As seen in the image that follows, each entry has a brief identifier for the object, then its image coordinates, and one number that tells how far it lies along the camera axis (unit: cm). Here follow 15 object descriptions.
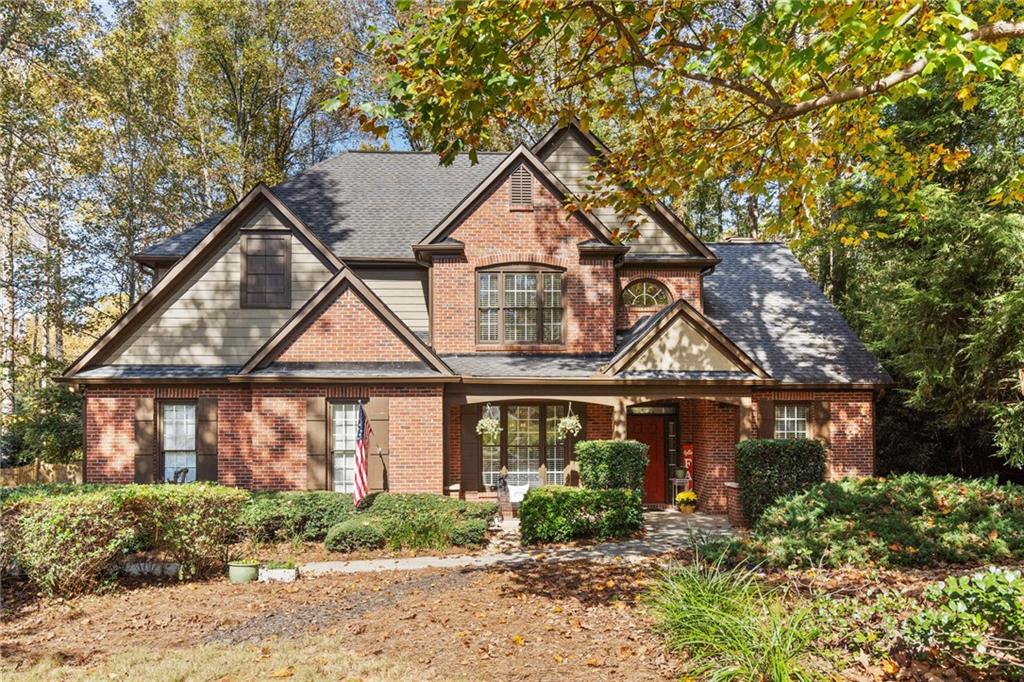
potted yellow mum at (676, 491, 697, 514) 1619
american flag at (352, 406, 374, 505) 1280
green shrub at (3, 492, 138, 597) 890
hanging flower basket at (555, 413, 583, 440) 1565
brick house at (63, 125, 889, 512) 1438
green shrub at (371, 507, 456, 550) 1178
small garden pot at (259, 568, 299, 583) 987
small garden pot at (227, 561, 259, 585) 979
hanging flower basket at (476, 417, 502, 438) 1560
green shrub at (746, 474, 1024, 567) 912
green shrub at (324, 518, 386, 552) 1165
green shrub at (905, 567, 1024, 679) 525
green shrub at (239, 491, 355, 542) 1228
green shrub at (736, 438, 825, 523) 1300
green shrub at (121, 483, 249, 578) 966
